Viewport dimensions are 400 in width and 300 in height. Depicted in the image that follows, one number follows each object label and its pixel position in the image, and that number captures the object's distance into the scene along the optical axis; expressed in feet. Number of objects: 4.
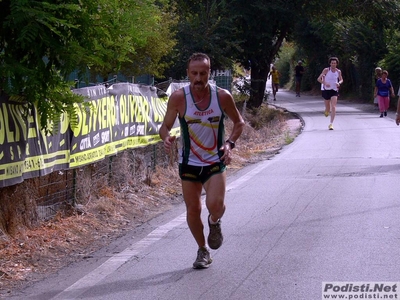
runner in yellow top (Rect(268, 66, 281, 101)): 129.90
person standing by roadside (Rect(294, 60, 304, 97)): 140.75
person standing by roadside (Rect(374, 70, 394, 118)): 84.56
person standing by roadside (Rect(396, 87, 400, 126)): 42.60
